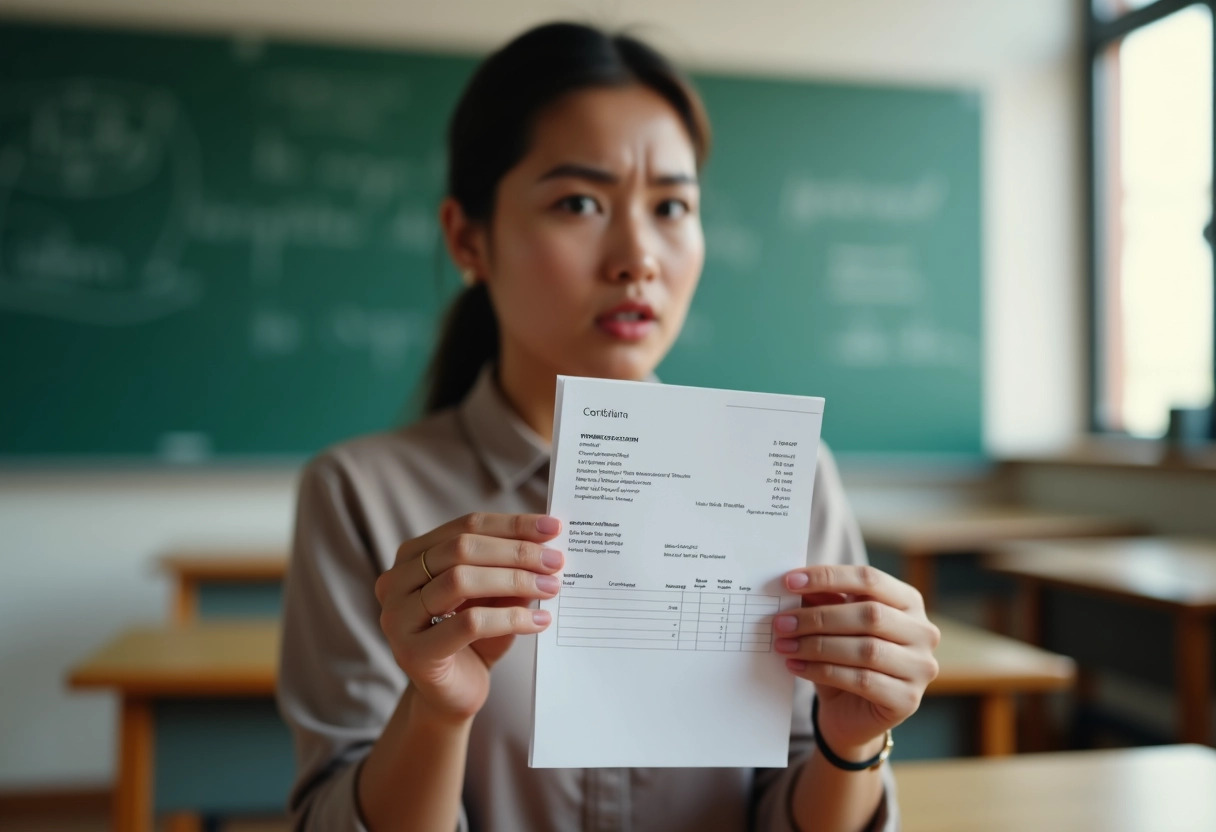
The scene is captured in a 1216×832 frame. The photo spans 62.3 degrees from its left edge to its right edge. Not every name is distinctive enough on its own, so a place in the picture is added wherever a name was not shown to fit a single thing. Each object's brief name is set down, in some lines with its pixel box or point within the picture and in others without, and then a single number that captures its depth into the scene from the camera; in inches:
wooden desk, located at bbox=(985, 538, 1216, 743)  87.1
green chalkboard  132.0
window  139.6
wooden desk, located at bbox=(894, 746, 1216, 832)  40.6
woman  31.4
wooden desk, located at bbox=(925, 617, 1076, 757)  67.8
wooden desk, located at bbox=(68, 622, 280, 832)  66.4
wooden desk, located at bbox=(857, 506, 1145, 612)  130.0
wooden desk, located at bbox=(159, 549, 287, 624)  116.0
